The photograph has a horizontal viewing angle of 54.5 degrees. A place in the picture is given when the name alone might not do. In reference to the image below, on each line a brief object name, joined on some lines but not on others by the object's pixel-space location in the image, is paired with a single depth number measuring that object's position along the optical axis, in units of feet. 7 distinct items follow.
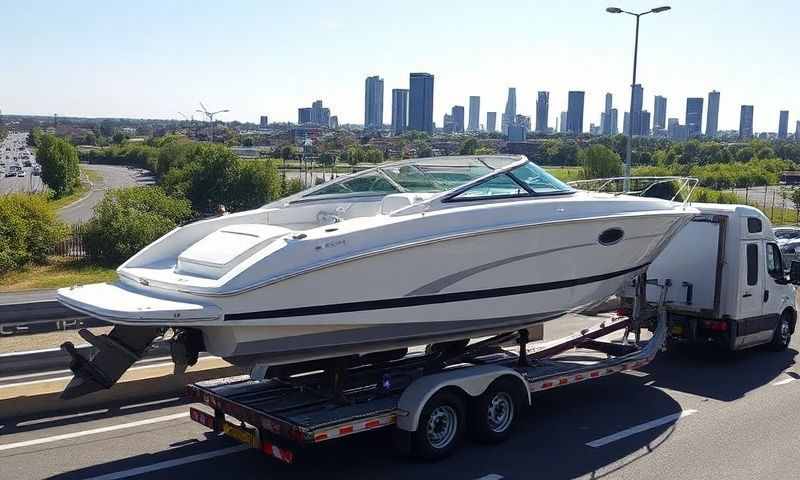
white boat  22.07
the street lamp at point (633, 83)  73.13
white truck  36.09
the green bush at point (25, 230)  81.82
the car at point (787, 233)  83.51
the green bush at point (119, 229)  87.92
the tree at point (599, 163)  153.58
